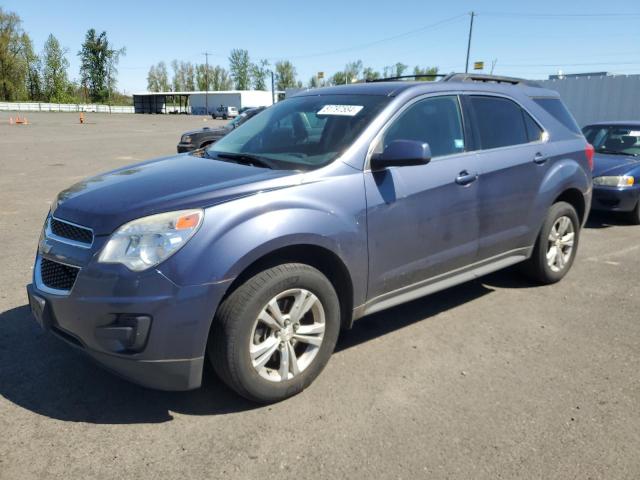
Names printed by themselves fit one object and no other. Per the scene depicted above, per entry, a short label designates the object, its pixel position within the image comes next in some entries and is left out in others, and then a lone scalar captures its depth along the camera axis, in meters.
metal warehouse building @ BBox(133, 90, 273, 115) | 80.94
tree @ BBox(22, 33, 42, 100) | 93.56
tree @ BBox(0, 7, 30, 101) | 89.62
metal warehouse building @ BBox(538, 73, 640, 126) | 16.86
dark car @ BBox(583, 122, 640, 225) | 7.67
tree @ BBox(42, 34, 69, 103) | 98.81
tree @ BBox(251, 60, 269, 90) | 127.79
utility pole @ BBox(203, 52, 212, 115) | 85.94
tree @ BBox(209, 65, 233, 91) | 134.50
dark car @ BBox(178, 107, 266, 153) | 13.78
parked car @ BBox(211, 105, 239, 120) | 70.50
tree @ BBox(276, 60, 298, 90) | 124.94
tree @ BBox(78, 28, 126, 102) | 106.81
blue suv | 2.61
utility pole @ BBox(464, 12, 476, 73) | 46.94
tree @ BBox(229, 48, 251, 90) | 127.38
